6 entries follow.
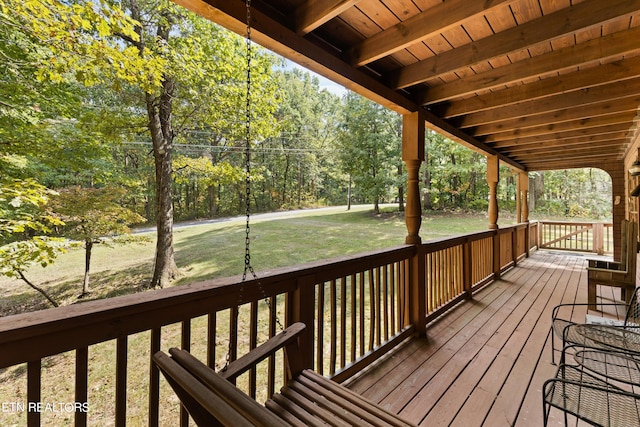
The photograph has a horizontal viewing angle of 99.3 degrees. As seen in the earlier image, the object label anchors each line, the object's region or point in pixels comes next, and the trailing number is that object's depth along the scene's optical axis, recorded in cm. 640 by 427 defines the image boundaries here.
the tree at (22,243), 289
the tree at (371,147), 1342
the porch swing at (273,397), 64
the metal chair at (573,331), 189
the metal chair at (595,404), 117
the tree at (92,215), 471
